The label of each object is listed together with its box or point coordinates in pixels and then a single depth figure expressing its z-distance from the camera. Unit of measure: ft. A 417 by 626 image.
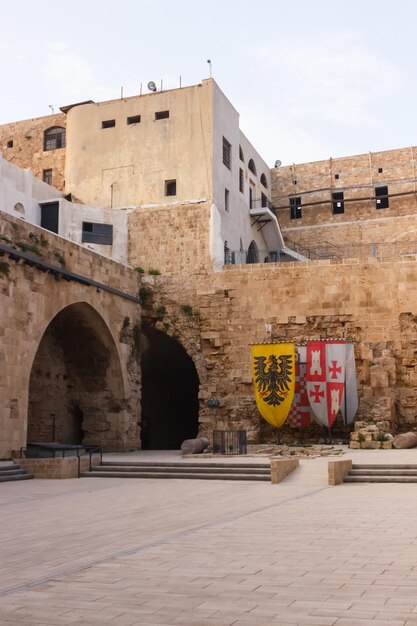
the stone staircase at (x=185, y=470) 41.39
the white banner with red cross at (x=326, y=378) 61.82
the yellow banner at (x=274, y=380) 62.08
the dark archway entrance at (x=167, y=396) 78.84
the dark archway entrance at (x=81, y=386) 61.52
